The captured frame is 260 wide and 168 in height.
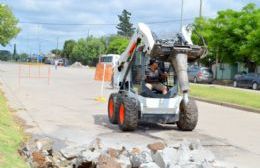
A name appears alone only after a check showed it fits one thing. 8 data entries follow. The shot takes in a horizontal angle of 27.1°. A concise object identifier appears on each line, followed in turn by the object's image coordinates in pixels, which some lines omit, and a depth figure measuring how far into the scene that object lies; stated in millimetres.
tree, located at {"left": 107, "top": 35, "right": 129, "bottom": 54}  95738
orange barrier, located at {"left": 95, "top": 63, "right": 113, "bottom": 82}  26073
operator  13656
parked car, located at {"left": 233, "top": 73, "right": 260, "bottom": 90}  43938
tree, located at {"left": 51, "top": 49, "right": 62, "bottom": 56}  158125
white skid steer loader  12688
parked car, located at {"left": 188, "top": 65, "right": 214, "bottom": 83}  51250
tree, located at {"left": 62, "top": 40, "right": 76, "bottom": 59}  138625
